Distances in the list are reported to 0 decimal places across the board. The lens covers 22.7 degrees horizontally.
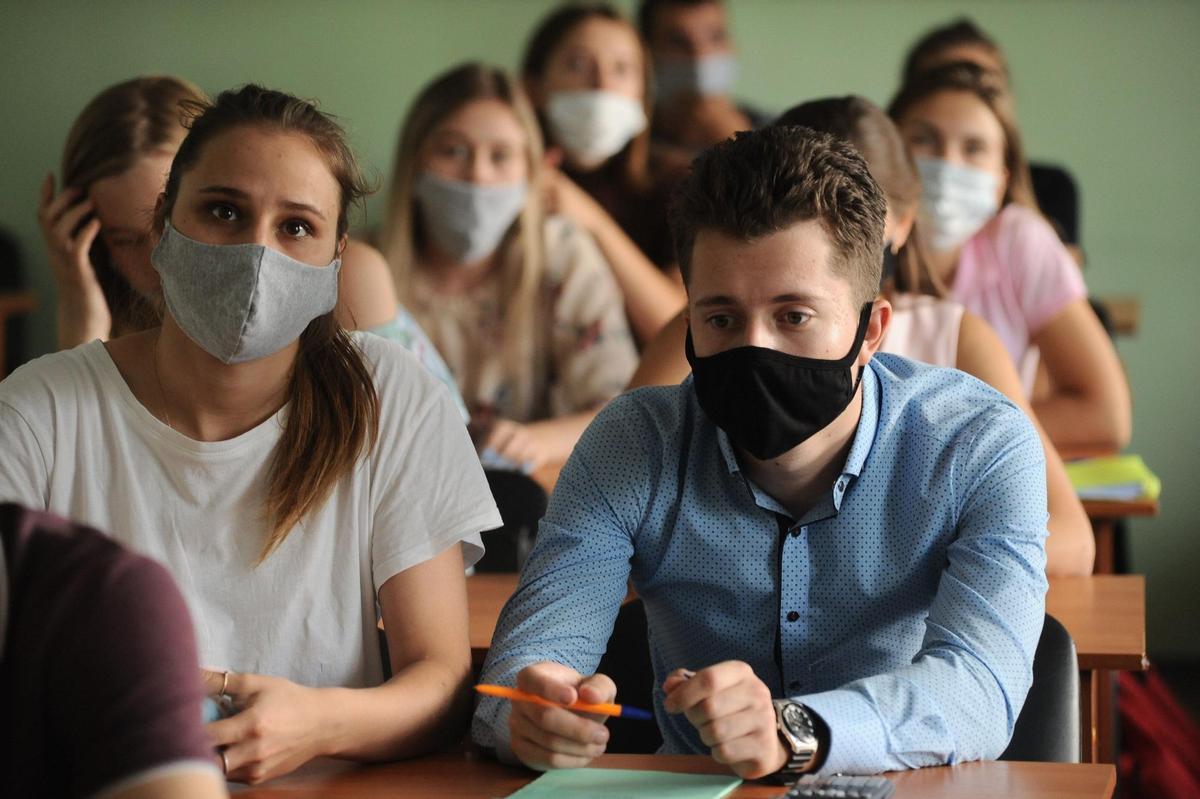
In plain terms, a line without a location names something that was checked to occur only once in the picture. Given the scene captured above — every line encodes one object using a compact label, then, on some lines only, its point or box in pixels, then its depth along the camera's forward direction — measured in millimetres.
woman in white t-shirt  2347
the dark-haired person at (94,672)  1754
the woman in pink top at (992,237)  3693
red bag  3217
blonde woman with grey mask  3915
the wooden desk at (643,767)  2137
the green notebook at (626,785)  2122
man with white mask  5366
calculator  2115
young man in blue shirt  2291
